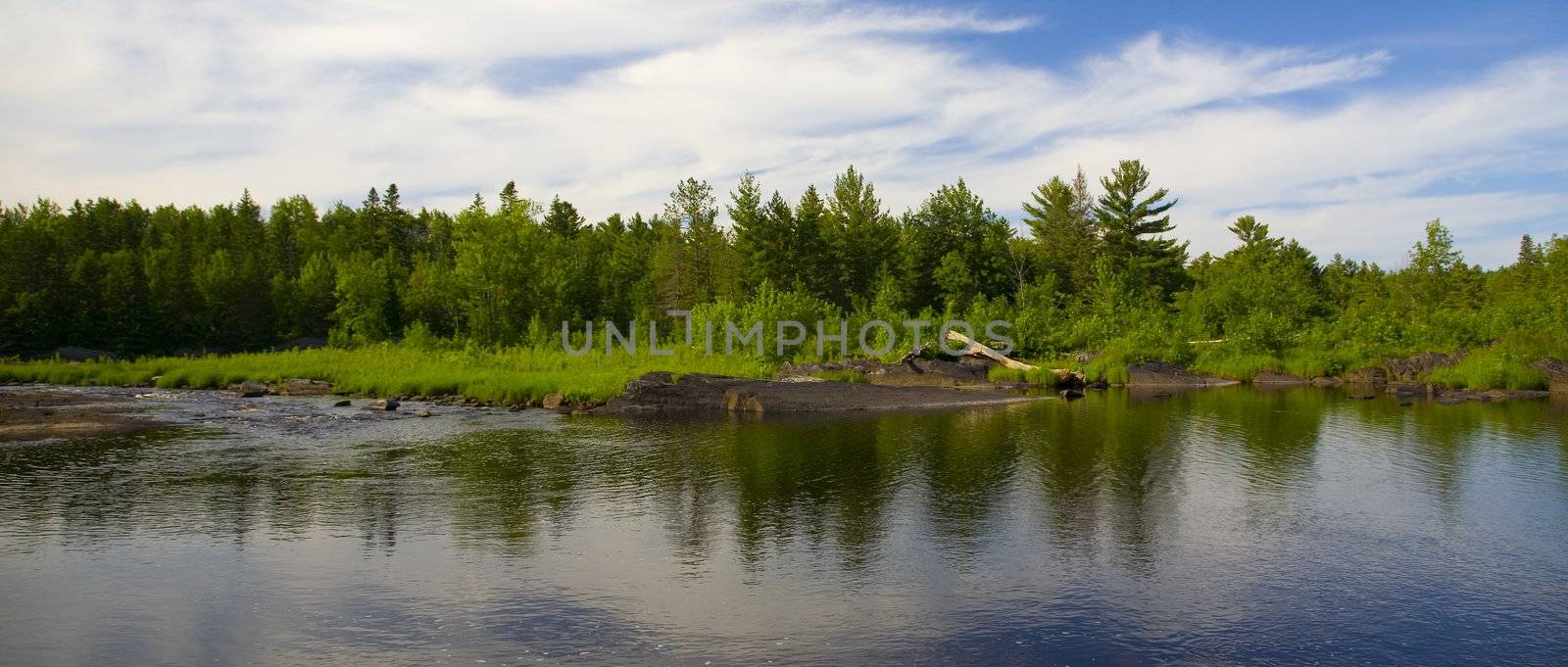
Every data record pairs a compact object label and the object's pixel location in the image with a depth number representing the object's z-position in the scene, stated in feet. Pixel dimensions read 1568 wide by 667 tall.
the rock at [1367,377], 150.10
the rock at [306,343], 258.98
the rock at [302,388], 143.95
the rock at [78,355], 211.82
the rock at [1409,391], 131.44
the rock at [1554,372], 130.62
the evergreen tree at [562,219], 338.13
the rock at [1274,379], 157.17
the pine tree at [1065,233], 259.60
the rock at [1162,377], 157.89
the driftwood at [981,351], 157.48
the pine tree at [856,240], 241.35
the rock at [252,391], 139.74
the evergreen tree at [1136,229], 250.16
